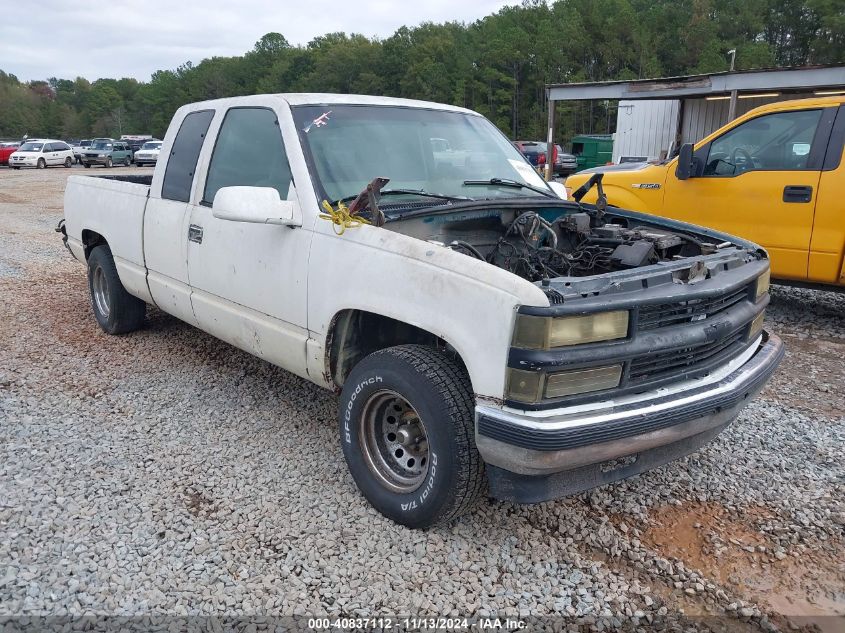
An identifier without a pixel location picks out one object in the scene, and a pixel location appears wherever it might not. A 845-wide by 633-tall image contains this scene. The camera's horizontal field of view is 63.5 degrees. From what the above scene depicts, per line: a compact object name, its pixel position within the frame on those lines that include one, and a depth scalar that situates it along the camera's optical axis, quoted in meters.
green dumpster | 28.93
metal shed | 12.90
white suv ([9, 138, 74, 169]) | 32.50
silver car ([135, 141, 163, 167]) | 35.28
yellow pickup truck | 5.86
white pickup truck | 2.56
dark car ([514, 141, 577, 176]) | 28.74
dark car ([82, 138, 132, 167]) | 35.25
